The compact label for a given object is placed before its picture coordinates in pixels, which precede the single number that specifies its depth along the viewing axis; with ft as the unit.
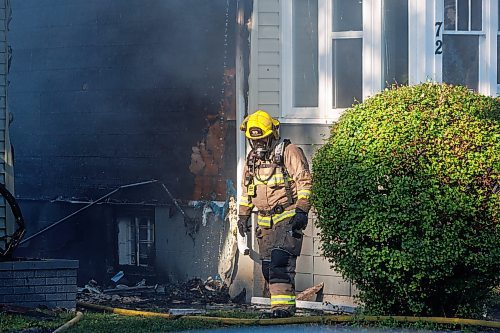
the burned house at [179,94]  74.54
